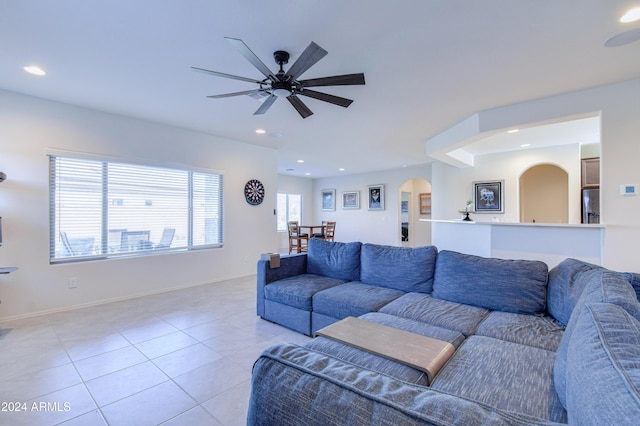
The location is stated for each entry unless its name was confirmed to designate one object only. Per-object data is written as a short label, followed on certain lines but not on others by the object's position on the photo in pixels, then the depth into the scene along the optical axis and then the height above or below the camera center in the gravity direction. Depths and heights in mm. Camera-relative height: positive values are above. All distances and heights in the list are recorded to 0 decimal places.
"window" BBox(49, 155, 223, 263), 3508 +85
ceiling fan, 1913 +1078
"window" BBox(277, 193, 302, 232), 9430 +237
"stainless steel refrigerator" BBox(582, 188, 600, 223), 5074 +187
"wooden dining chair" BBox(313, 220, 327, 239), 7145 -505
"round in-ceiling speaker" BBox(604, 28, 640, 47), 2076 +1333
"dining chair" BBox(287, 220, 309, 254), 6965 -524
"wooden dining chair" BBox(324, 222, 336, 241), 7816 -414
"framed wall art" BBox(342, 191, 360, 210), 9212 +507
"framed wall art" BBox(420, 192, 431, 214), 9082 +399
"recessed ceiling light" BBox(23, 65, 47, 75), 2607 +1353
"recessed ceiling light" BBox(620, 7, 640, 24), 1869 +1349
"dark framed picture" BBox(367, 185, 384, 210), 8617 +573
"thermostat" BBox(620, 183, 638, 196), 2858 +269
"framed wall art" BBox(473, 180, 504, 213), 6121 +415
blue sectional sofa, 615 -518
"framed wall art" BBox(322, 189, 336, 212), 9844 +539
